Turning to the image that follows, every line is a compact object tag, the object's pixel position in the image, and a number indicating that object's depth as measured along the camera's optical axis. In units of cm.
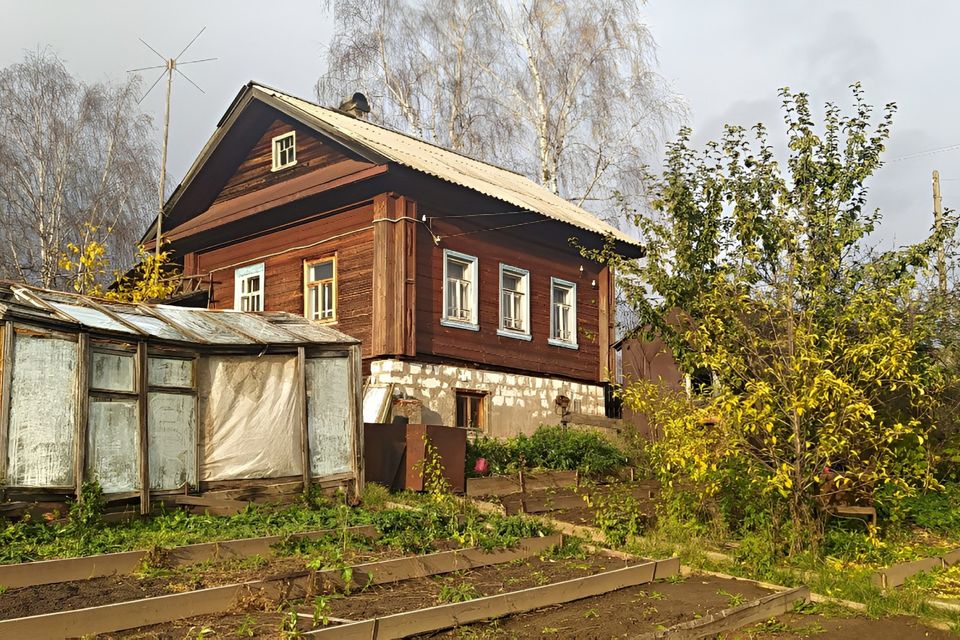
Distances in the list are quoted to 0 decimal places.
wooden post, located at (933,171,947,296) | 1088
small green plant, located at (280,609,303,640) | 630
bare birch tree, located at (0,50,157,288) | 3014
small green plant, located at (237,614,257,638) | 666
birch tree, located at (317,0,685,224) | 3125
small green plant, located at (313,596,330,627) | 689
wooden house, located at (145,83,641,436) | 1828
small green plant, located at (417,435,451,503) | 1380
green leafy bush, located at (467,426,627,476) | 1744
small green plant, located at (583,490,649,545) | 1161
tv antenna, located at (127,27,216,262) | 2088
